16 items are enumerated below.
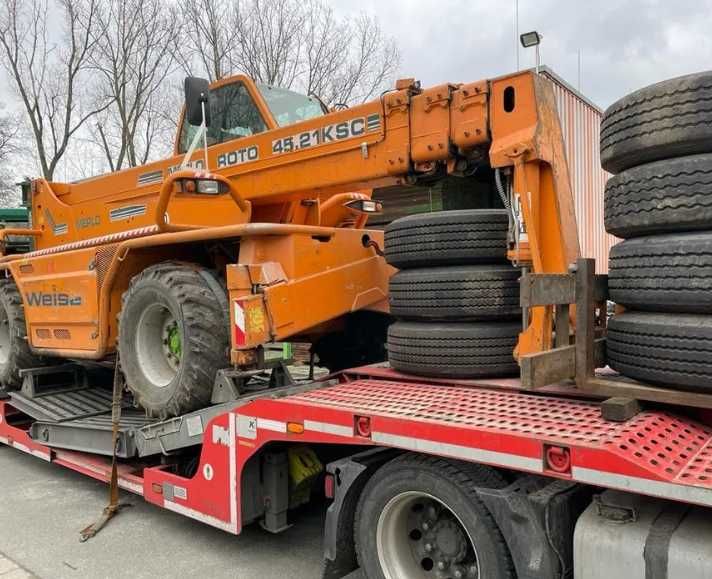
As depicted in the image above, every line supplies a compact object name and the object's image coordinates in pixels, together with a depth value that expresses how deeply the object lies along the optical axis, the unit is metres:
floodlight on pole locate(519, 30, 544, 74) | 3.63
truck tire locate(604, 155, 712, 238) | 2.51
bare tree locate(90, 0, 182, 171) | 22.47
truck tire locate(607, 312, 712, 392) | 2.49
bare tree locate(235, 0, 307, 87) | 22.02
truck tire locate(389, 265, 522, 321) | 3.52
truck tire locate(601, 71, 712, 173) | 2.52
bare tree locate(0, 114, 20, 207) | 27.68
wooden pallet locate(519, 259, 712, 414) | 2.70
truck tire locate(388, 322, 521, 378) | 3.51
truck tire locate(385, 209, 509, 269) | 3.59
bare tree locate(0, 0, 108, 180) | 22.83
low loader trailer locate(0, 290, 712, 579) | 2.30
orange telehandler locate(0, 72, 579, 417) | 3.64
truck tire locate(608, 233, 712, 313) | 2.49
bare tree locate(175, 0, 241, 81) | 21.78
